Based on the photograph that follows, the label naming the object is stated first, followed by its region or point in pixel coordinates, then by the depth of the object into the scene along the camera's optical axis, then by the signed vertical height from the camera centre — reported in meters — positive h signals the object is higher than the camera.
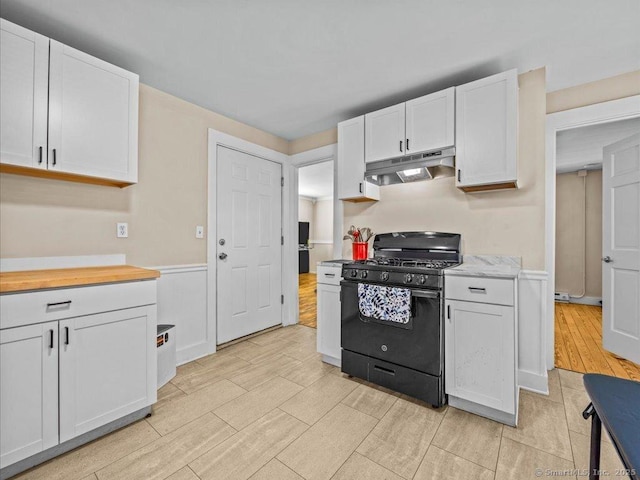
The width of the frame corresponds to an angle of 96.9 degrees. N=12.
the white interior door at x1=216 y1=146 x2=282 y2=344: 3.01 -0.05
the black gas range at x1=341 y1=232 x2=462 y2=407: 1.90 -0.57
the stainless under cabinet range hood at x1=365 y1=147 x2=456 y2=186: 2.30 +0.65
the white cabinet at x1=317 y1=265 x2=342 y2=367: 2.49 -0.65
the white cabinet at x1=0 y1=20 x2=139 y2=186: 1.58 +0.78
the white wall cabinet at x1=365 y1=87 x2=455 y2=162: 2.29 +0.99
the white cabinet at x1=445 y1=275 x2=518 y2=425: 1.70 -0.66
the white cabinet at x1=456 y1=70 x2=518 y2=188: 2.04 +0.84
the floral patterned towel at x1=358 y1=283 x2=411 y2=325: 1.98 -0.45
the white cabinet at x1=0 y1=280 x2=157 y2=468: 1.35 -0.66
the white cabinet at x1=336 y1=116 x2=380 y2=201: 2.78 +0.78
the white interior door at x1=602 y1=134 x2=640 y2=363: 2.54 -0.05
